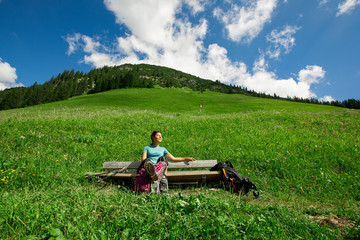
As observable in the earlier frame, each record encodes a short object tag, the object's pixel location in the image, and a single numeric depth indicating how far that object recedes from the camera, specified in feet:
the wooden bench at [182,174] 16.74
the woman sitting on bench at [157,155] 15.73
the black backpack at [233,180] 15.46
